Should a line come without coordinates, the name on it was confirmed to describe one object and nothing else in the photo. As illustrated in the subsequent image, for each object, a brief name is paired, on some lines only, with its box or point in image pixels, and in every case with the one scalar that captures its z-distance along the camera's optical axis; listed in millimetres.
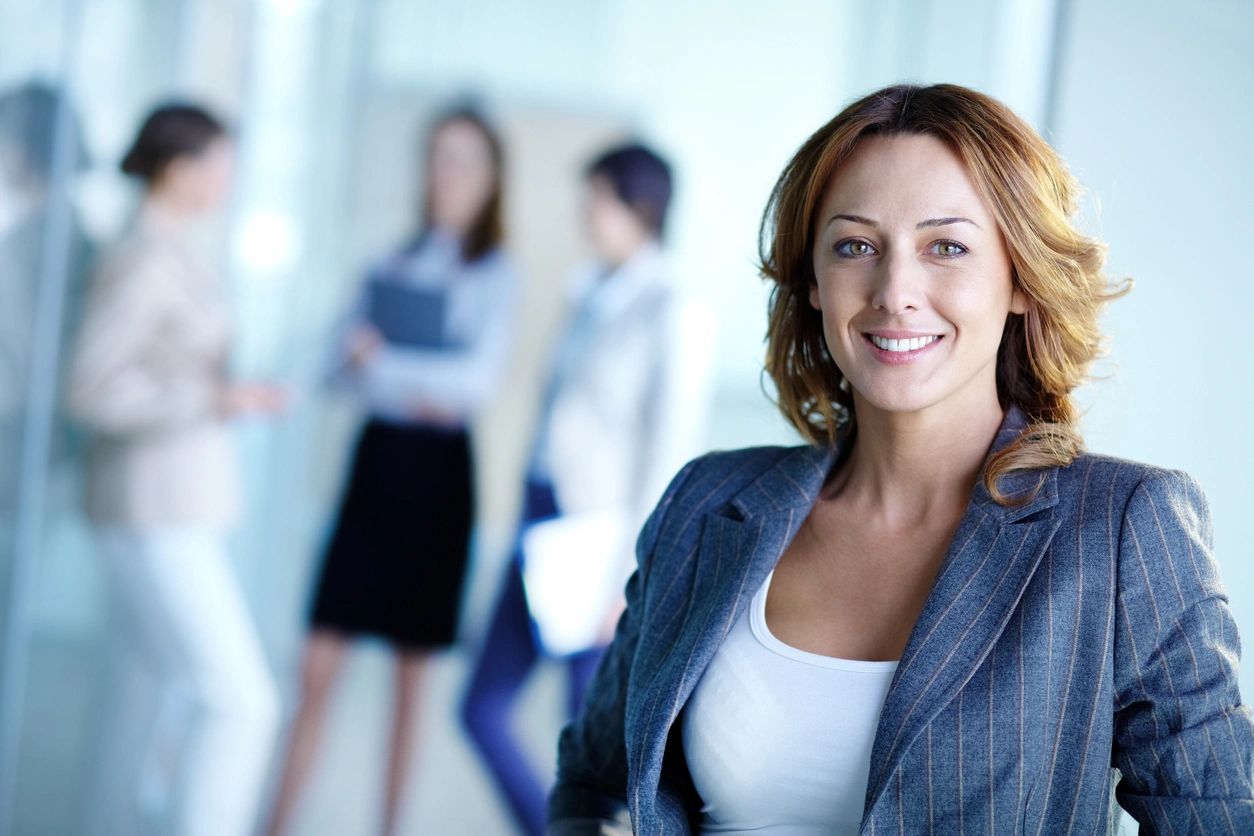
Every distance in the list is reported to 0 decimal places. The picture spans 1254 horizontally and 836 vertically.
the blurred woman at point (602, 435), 3107
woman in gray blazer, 1159
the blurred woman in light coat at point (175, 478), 3031
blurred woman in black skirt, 3340
